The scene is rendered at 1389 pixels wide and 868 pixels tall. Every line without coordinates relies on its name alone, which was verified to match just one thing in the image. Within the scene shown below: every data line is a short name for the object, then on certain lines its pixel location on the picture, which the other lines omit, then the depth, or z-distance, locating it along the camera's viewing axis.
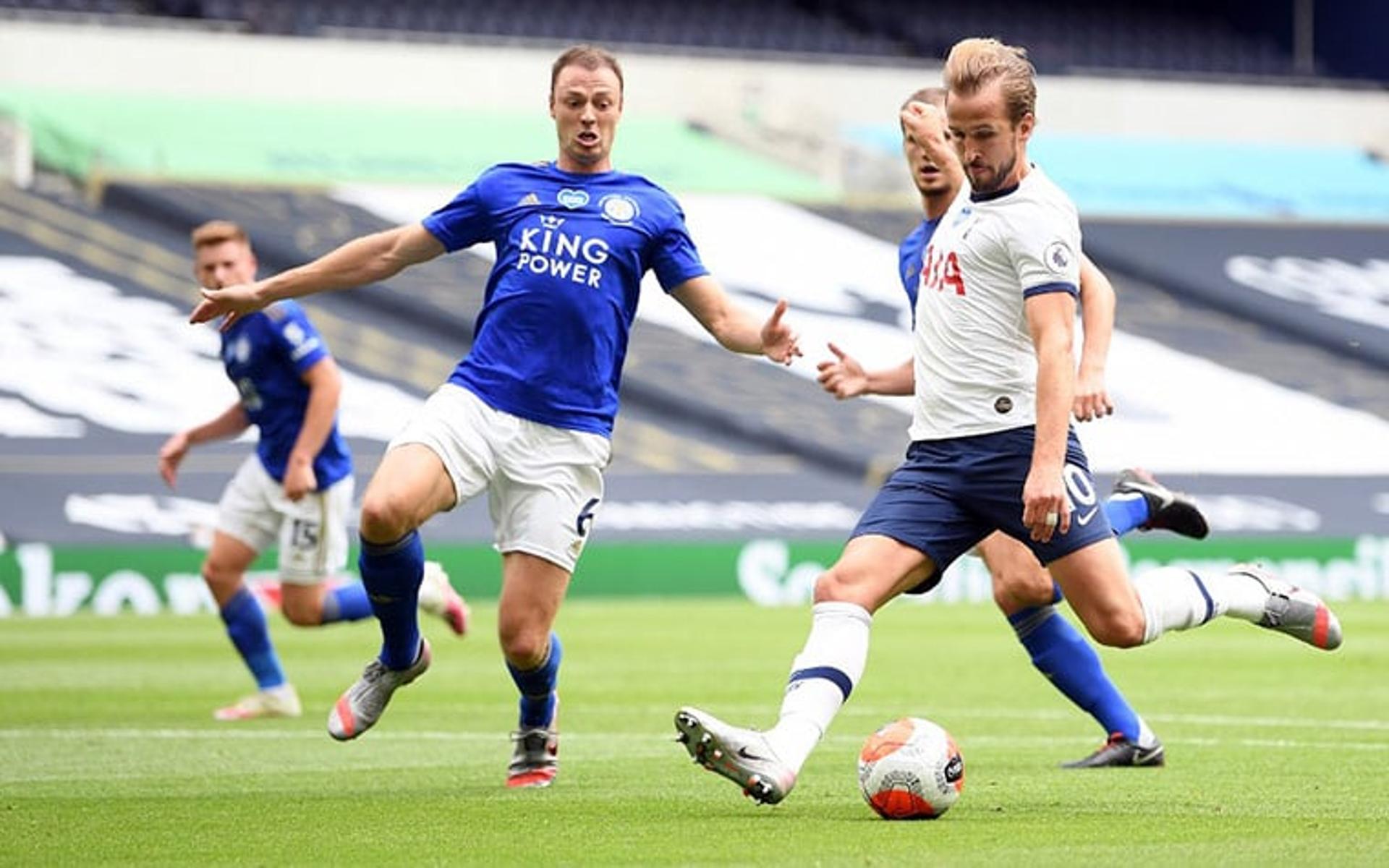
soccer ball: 14.30
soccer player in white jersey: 13.94
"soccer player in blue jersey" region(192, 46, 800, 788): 16.28
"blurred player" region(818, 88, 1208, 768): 16.42
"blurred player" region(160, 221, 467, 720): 23.64
